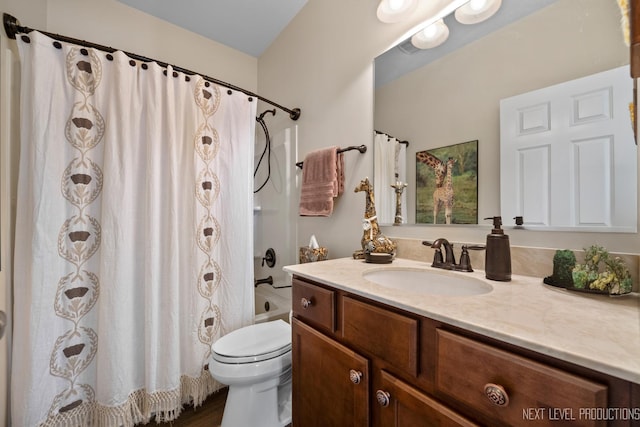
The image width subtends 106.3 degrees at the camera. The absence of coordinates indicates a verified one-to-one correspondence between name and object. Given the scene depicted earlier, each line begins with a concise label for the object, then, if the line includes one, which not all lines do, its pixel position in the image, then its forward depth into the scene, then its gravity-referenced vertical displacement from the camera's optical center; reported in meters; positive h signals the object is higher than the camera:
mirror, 0.76 +0.56
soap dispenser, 0.78 -0.14
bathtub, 1.75 -0.74
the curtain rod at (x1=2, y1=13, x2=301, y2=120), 1.07 +0.84
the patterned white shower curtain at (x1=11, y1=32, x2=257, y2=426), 1.10 -0.14
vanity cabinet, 0.39 -0.35
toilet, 1.10 -0.76
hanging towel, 1.44 +0.21
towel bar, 1.37 +0.39
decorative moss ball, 0.70 -0.16
